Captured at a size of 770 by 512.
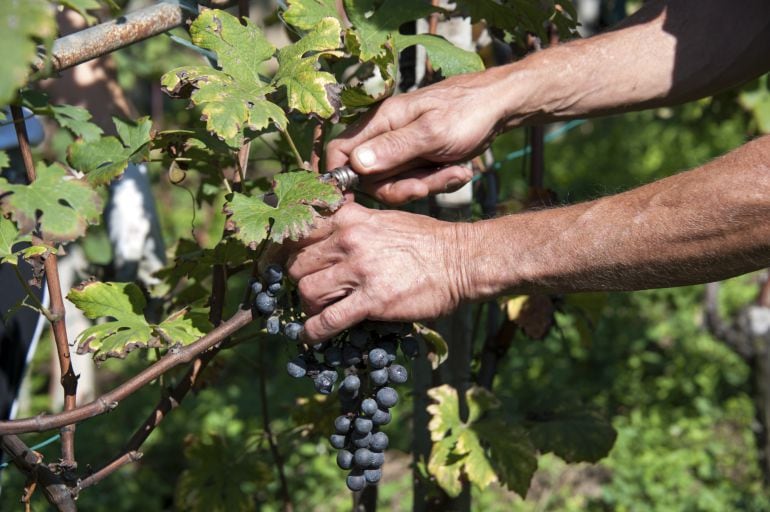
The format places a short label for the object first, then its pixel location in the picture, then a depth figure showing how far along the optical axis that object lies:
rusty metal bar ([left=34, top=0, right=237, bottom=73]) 1.70
